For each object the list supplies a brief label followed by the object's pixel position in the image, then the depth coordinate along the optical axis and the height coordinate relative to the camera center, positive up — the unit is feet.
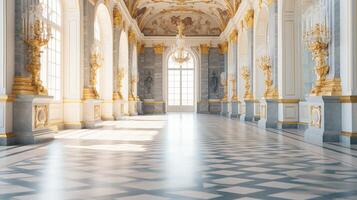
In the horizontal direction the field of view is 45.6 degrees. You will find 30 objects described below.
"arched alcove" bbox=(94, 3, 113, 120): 71.95 +5.23
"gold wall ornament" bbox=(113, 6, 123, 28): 74.13 +14.82
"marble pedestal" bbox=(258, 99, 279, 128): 52.47 -1.66
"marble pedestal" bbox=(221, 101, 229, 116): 102.37 -2.04
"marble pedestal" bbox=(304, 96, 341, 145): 32.89 -1.53
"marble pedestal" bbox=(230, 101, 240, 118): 88.73 -1.96
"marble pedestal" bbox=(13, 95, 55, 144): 32.76 -1.50
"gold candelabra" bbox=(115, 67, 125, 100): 77.70 +3.57
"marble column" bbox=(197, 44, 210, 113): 118.32 +6.67
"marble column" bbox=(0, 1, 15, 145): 31.27 +2.34
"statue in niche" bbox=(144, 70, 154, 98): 118.83 +5.07
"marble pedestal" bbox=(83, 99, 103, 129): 52.34 -1.59
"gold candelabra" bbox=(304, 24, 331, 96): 34.61 +4.05
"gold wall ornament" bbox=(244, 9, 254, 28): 70.38 +13.77
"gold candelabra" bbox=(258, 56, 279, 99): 53.67 +3.04
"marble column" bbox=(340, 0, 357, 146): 31.42 +2.17
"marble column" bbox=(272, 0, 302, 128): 50.03 +3.61
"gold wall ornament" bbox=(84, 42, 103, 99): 54.19 +4.17
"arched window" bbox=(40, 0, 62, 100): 46.26 +5.13
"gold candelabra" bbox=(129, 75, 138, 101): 96.68 +3.07
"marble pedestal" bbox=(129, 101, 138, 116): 95.81 -1.81
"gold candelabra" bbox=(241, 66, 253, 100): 72.79 +3.60
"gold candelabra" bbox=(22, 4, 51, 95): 33.88 +4.93
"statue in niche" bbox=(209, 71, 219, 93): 118.11 +4.97
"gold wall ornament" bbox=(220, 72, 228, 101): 104.37 +4.46
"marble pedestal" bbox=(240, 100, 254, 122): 70.08 -1.88
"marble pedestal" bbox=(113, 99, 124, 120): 76.20 -1.59
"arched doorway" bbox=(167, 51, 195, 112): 121.49 +4.02
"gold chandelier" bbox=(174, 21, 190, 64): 103.30 +12.85
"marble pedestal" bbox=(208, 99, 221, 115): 118.21 -1.72
